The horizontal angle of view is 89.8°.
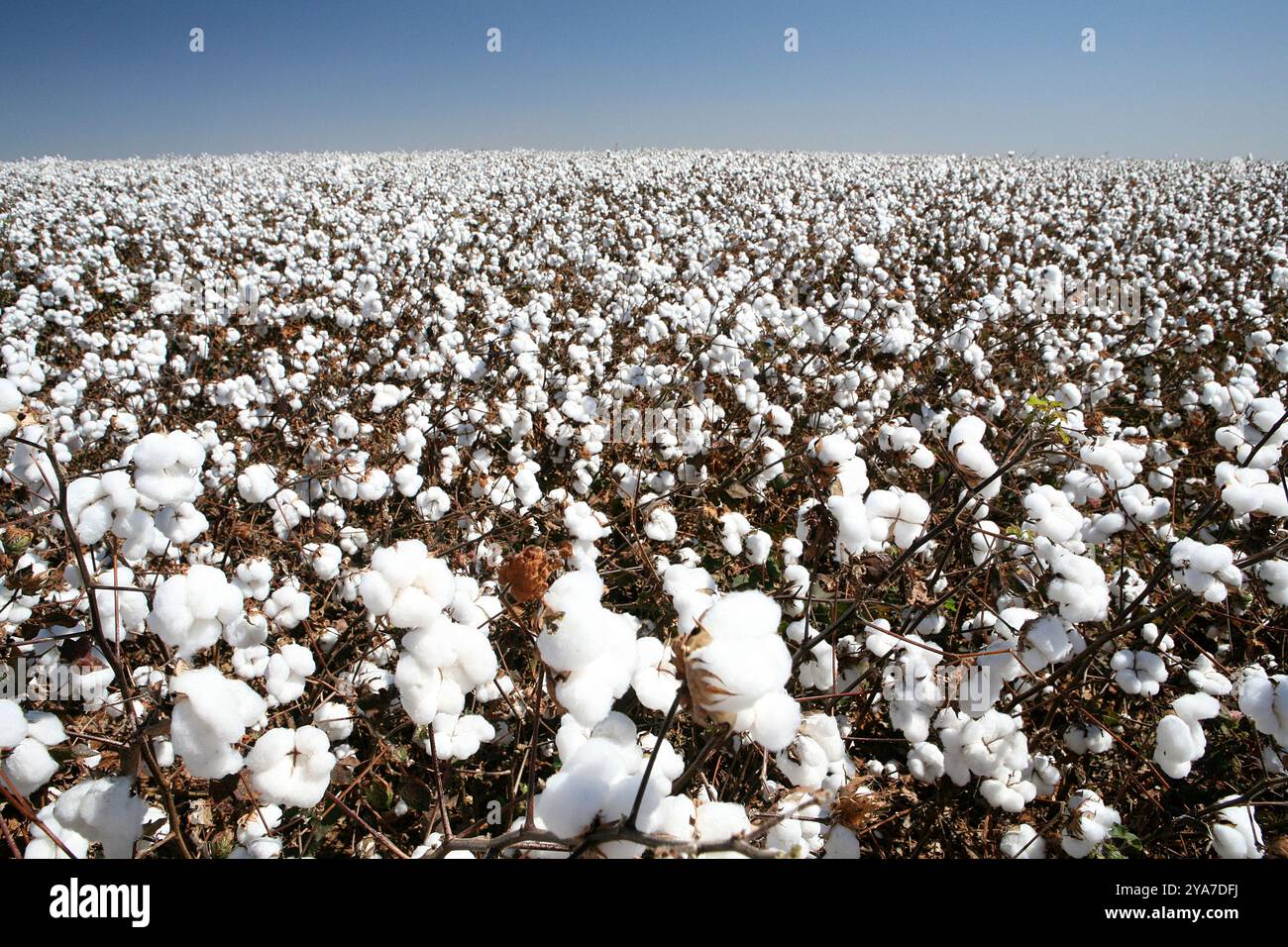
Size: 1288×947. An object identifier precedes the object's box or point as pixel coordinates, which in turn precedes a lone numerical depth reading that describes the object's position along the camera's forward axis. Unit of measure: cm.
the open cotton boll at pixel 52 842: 95
